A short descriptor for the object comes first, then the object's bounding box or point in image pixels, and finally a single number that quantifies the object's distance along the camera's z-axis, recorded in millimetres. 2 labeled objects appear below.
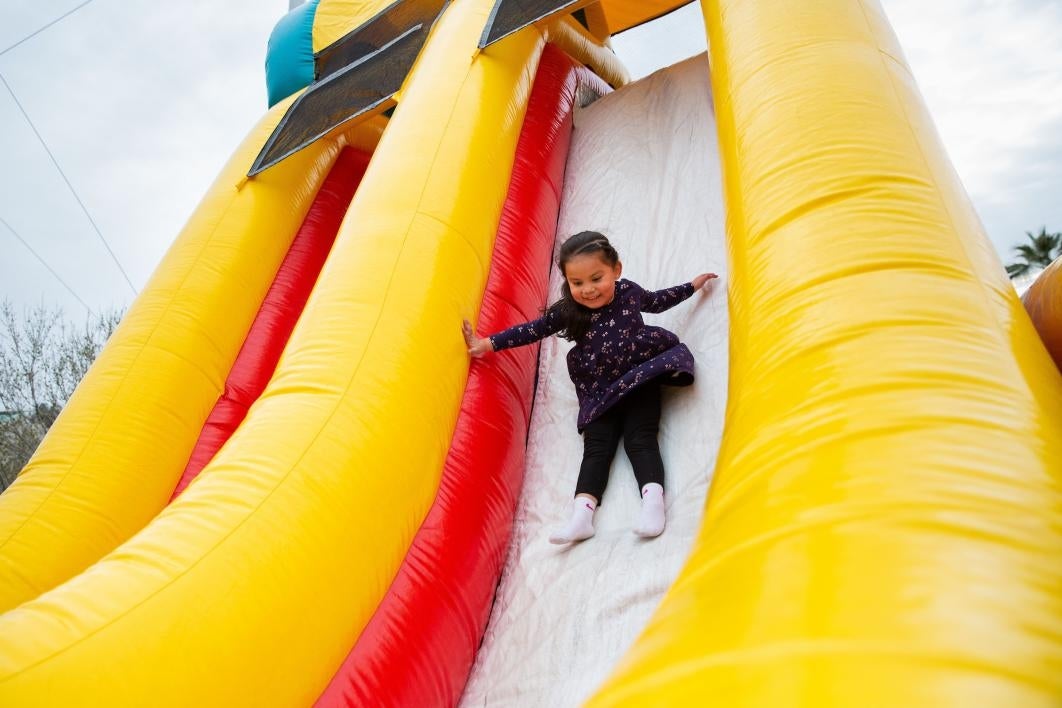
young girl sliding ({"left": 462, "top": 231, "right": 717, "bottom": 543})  1481
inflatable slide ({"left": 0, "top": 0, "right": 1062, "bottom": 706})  560
